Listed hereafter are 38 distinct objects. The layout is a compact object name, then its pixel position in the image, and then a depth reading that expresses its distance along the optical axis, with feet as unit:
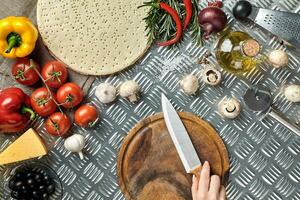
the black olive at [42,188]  7.17
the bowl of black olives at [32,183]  7.11
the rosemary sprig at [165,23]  7.16
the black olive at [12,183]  7.14
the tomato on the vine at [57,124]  7.13
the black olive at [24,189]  7.07
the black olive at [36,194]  7.11
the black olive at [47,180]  7.25
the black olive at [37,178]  7.14
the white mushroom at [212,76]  7.22
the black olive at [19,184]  7.08
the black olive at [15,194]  7.13
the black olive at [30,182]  7.09
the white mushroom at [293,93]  7.18
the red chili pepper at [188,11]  7.11
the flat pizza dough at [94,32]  7.23
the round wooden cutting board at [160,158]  7.28
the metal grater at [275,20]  7.06
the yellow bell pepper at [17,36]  6.88
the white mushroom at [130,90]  7.19
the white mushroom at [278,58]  7.11
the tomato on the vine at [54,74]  7.08
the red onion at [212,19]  7.04
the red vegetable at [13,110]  7.00
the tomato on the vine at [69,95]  7.08
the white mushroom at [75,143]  7.18
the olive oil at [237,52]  6.98
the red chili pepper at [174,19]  7.09
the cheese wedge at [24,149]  7.18
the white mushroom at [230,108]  7.22
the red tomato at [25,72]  7.09
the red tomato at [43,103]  7.09
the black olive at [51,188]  7.25
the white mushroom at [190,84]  7.17
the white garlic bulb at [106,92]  7.22
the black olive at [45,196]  7.20
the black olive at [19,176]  7.14
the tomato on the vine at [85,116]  7.17
